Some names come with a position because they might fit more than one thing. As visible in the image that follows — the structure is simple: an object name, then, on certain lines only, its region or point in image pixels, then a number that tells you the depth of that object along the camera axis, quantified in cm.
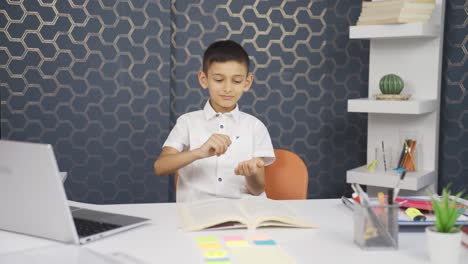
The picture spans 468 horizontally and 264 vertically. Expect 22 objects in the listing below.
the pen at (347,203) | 171
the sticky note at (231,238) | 138
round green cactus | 288
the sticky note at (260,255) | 122
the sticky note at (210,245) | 132
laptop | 125
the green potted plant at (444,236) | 118
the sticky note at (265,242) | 134
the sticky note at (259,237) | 139
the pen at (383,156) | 296
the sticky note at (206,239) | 137
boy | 213
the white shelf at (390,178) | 274
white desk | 125
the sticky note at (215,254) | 126
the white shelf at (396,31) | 275
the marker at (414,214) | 150
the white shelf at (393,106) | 279
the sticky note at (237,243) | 133
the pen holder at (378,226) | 129
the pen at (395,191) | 131
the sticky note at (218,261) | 122
